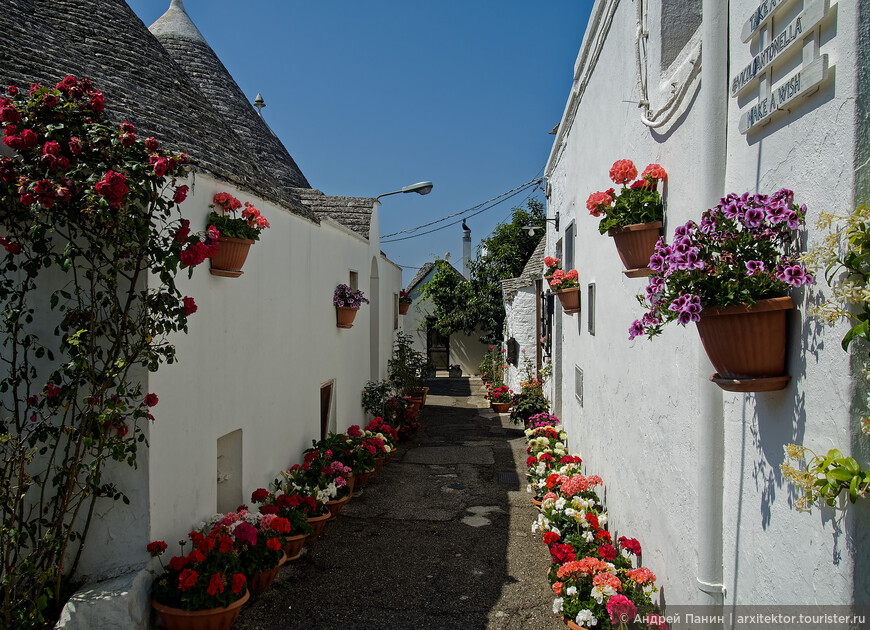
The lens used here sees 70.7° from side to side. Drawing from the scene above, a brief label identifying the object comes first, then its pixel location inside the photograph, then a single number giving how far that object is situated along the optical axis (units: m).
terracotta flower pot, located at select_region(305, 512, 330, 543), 6.33
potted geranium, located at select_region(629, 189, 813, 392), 2.13
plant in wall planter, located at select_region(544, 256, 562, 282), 9.09
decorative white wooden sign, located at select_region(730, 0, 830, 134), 1.98
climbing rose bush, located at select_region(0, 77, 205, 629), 3.54
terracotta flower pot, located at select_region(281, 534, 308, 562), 5.70
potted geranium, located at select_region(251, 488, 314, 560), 5.69
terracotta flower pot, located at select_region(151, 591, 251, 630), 4.01
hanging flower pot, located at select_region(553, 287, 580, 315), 7.21
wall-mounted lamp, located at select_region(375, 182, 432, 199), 12.99
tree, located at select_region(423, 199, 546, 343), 22.53
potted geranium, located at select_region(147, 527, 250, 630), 4.03
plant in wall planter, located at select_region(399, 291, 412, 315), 17.84
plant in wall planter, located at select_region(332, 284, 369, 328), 9.37
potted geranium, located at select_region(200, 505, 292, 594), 4.79
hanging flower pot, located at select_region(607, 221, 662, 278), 3.68
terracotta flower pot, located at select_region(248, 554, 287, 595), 4.93
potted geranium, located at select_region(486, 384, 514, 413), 15.48
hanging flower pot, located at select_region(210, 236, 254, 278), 4.94
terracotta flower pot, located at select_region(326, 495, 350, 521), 7.08
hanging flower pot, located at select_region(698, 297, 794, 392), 2.16
